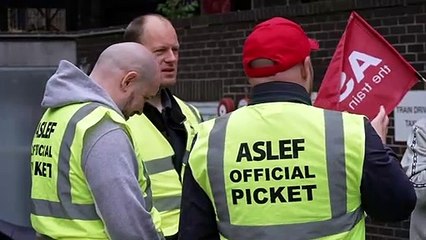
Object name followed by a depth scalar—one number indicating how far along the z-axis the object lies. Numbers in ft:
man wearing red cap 16.79
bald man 19.21
